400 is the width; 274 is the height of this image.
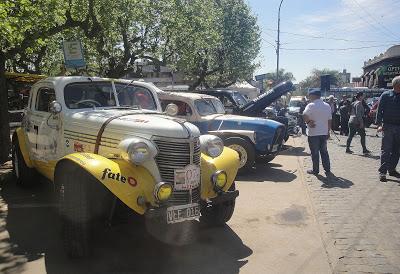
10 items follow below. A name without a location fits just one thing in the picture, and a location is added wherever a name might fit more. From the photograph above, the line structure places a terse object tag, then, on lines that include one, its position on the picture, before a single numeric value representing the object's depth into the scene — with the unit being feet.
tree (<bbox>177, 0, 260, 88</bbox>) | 100.12
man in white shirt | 27.86
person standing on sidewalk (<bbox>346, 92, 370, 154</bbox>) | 38.45
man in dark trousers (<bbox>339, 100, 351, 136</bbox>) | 58.54
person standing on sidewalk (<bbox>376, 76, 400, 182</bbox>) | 25.40
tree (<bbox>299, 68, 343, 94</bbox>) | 330.24
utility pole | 112.27
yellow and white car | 13.78
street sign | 31.48
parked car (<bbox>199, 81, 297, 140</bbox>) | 41.09
